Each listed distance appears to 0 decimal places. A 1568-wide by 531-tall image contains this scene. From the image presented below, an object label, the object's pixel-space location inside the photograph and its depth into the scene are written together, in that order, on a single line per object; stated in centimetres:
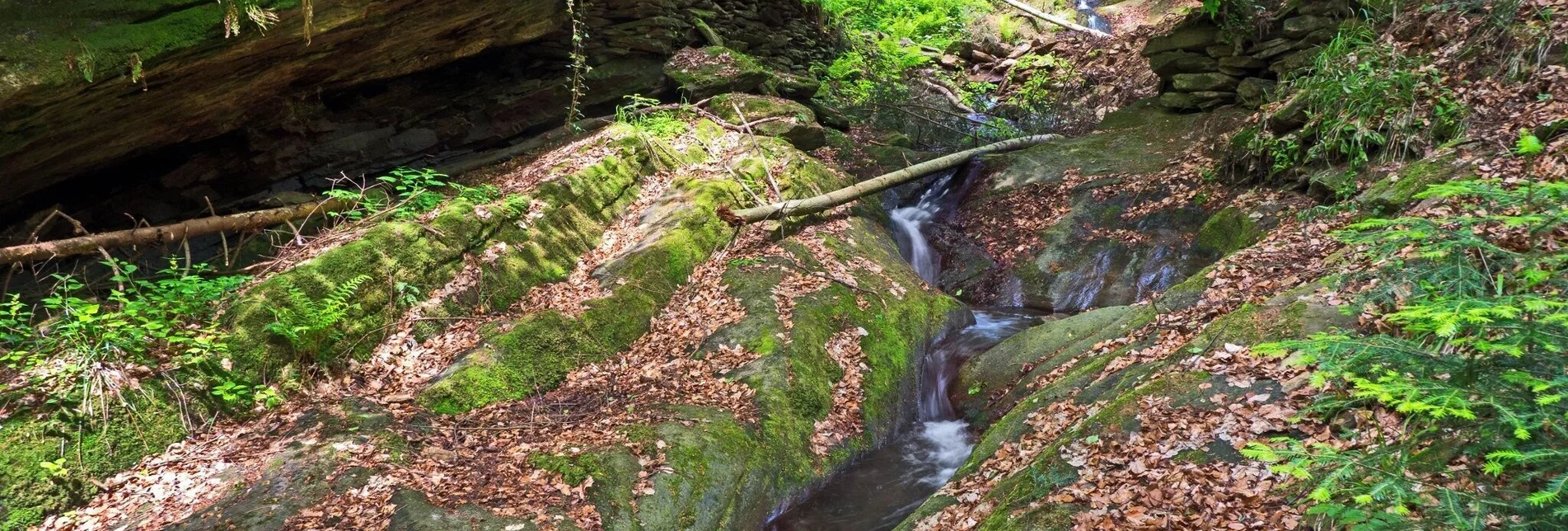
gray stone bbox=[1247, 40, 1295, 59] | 1126
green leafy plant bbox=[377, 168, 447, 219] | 841
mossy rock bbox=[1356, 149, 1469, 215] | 672
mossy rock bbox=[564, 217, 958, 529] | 598
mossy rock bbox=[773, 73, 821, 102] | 1644
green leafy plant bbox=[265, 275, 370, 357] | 666
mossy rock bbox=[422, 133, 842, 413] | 702
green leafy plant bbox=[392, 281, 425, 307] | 756
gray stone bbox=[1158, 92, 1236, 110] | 1253
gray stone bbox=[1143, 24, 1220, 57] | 1259
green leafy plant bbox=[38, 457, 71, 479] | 514
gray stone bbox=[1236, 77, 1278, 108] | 1145
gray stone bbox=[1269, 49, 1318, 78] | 1058
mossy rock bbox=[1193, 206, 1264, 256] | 905
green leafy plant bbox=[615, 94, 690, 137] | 1209
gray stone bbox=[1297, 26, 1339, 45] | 1053
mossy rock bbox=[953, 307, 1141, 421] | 768
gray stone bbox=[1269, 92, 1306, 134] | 947
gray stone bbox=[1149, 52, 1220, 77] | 1273
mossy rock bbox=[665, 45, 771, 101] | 1429
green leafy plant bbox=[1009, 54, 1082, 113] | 1697
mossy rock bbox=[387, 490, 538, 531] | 518
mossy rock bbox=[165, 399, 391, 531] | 505
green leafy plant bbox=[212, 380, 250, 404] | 609
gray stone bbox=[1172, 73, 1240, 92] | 1234
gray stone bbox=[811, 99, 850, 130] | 1705
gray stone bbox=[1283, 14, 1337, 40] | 1074
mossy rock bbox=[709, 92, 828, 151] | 1343
